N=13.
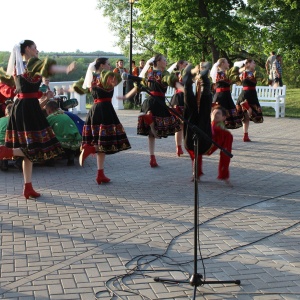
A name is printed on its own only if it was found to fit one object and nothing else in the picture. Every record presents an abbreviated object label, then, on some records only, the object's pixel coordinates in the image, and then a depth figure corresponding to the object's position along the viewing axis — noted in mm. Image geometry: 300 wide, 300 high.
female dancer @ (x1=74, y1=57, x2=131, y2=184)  7840
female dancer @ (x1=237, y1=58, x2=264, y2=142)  11555
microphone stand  4191
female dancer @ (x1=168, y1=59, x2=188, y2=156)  10211
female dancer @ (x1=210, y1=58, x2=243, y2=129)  10664
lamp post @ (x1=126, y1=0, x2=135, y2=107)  20244
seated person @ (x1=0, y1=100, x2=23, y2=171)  8930
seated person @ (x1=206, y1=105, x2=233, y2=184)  7945
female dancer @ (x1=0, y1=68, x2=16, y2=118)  7117
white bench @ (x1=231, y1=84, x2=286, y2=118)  17078
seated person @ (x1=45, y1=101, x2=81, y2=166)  9352
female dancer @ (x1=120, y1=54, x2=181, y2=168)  8898
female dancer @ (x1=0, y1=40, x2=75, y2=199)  6793
